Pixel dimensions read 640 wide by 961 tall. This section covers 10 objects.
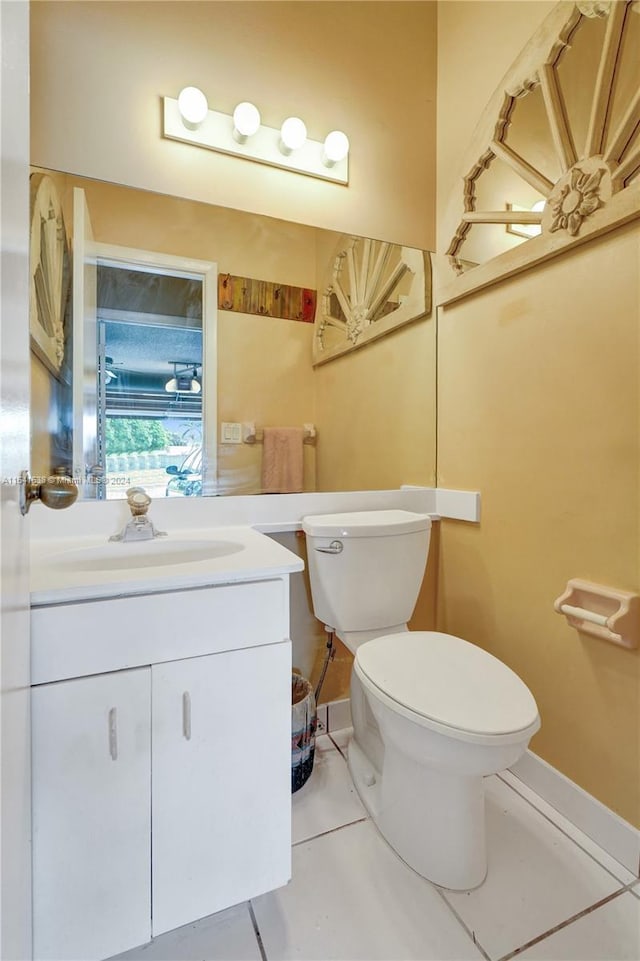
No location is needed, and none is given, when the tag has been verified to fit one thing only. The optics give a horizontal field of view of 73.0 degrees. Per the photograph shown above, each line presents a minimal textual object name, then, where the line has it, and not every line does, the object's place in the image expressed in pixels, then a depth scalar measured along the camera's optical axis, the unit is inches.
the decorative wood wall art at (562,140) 40.6
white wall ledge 45.7
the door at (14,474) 17.2
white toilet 35.2
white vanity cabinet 28.3
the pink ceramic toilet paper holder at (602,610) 39.6
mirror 46.2
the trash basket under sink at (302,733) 50.1
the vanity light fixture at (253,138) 50.5
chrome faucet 43.9
